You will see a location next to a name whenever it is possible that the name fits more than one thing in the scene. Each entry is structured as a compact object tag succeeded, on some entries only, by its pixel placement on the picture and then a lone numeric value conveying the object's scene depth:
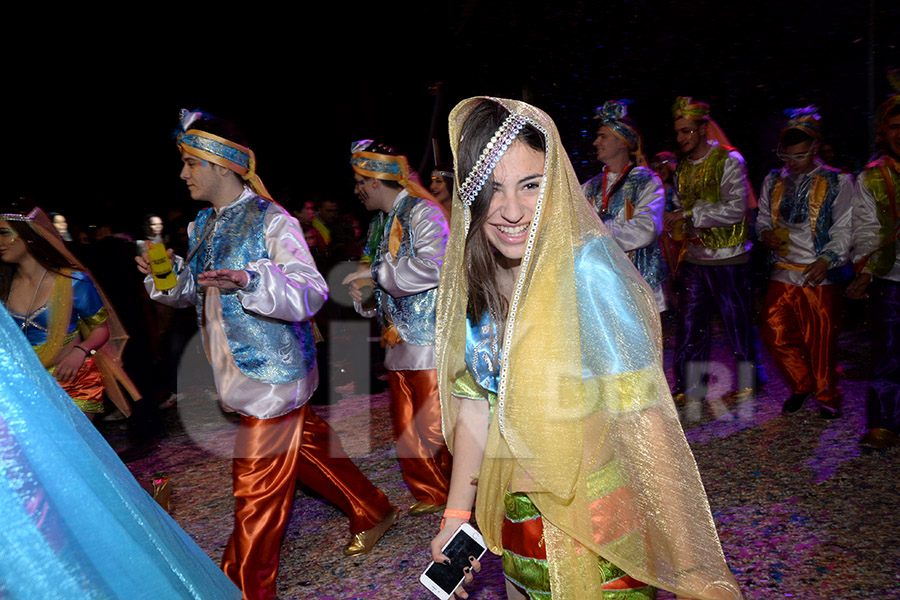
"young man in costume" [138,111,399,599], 2.98
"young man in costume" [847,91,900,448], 4.36
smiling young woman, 1.43
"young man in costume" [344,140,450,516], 3.98
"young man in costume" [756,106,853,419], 5.06
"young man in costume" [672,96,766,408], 5.67
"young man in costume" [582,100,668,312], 4.88
